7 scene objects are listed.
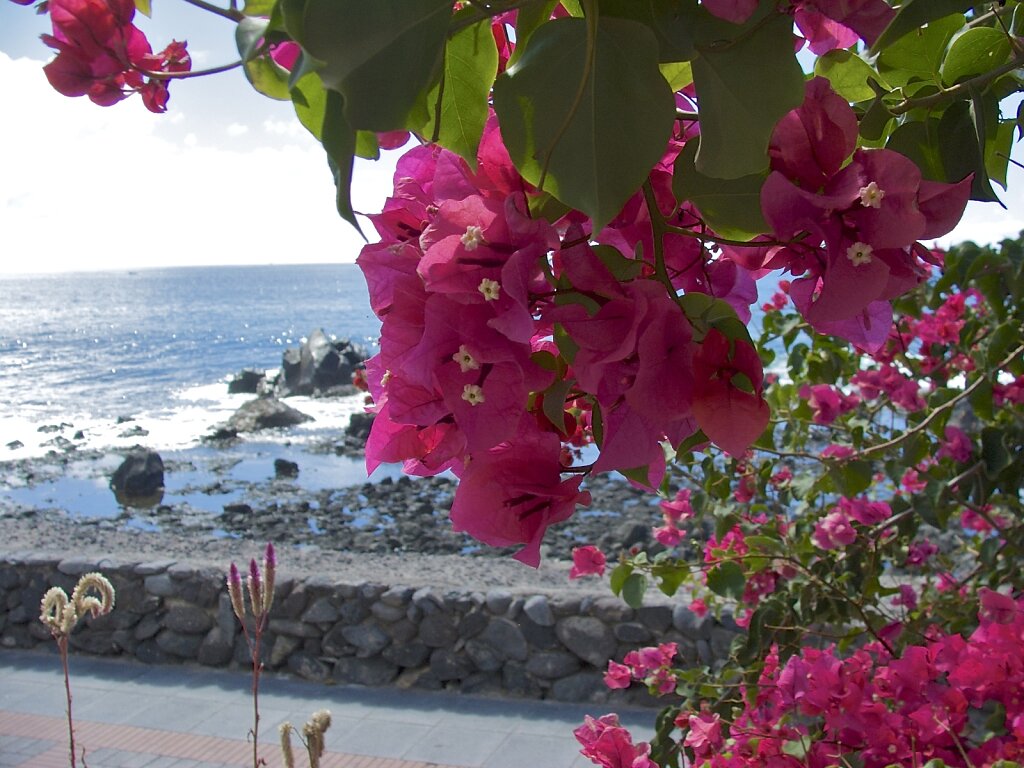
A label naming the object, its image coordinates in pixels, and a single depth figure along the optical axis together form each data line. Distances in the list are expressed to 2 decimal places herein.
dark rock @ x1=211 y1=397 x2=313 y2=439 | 13.31
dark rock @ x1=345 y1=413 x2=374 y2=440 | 12.47
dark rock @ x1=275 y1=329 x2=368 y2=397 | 16.70
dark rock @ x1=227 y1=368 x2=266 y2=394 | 18.05
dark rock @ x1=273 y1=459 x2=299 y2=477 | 10.33
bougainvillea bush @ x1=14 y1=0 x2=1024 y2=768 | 0.24
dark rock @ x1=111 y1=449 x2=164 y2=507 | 9.80
